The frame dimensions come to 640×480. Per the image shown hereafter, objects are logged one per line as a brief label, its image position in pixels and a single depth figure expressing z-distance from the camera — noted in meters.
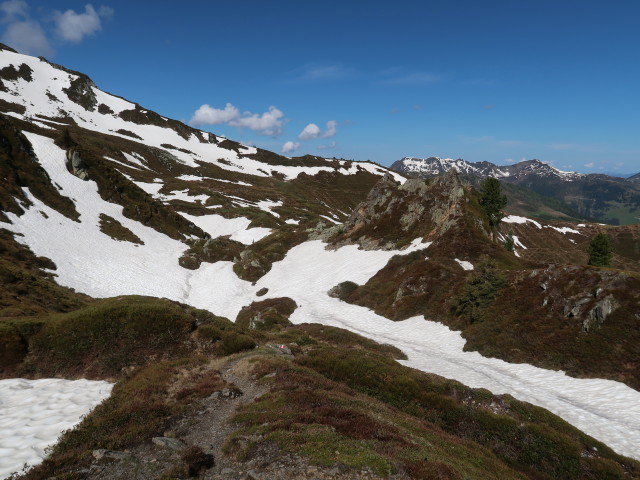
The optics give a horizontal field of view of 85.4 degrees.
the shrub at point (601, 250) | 59.81
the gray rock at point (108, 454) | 10.51
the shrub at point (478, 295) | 38.38
